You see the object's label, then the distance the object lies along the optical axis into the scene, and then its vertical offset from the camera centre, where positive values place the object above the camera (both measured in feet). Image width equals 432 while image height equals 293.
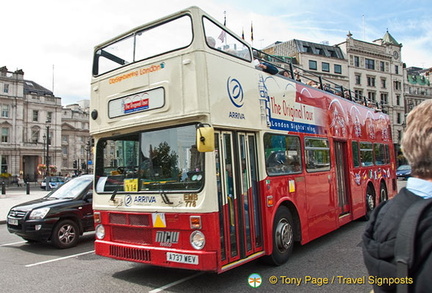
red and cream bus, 16.07 +0.64
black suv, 26.25 -3.08
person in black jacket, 4.91 -0.87
